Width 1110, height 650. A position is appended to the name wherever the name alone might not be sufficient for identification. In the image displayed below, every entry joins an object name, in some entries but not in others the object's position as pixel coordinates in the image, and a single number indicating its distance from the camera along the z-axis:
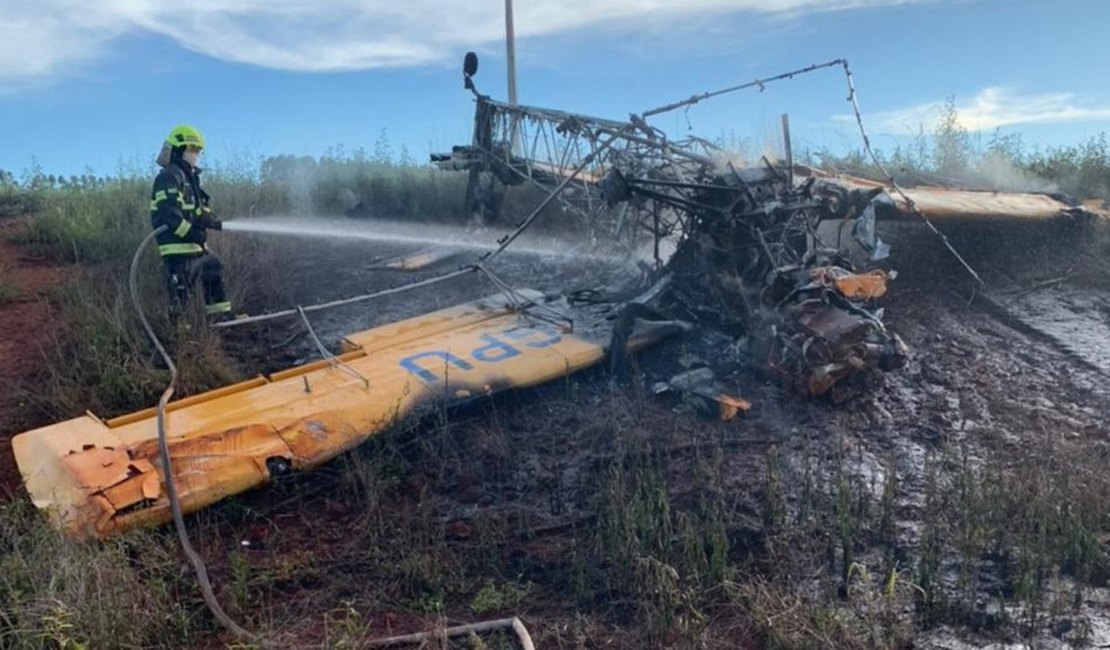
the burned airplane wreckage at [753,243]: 6.18
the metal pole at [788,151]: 6.91
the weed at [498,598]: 4.02
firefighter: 7.41
